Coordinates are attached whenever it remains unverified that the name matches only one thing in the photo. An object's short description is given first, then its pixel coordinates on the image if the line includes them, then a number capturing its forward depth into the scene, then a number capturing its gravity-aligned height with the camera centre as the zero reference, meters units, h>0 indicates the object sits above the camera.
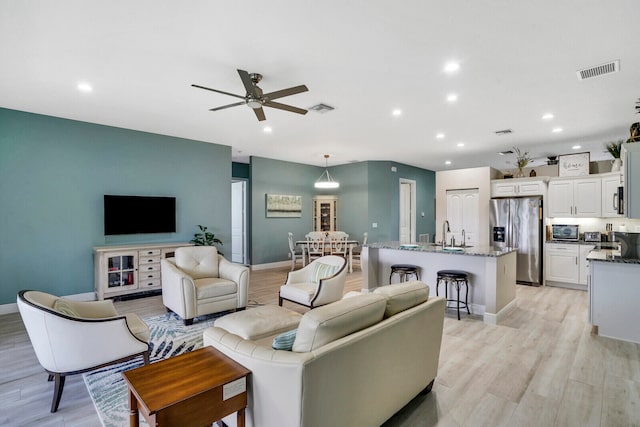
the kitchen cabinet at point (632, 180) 3.34 +0.35
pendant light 7.57 +1.05
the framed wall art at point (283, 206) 8.12 +0.24
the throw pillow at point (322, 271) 4.27 -0.76
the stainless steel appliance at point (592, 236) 5.77 -0.41
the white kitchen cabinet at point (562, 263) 5.73 -0.91
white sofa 1.48 -0.77
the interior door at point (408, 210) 9.42 +0.13
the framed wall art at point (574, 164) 5.92 +0.92
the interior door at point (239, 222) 8.12 -0.17
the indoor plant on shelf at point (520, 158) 6.39 +1.25
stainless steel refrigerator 6.02 -0.33
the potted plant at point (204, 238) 6.06 -0.44
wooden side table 1.35 -0.78
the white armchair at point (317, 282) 3.89 -0.90
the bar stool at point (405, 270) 4.55 -0.79
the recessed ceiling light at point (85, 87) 3.55 +1.47
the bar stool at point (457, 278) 4.12 -0.84
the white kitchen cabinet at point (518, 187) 6.13 +0.53
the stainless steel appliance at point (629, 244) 3.59 -0.35
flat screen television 5.22 +0.02
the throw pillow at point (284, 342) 1.73 -0.70
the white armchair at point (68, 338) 2.22 -0.89
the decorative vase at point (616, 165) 5.32 +0.82
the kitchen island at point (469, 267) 4.01 -0.76
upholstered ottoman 2.40 -0.86
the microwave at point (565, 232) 5.87 -0.34
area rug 2.23 -1.35
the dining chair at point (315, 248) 7.12 -0.74
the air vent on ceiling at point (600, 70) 3.00 +1.39
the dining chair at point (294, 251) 7.50 -0.92
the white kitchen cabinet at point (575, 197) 5.71 +0.30
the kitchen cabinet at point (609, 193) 5.50 +0.36
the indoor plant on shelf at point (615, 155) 5.34 +0.97
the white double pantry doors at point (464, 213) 6.65 +0.02
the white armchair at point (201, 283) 3.80 -0.86
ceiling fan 2.96 +1.17
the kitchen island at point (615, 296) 3.40 -0.91
